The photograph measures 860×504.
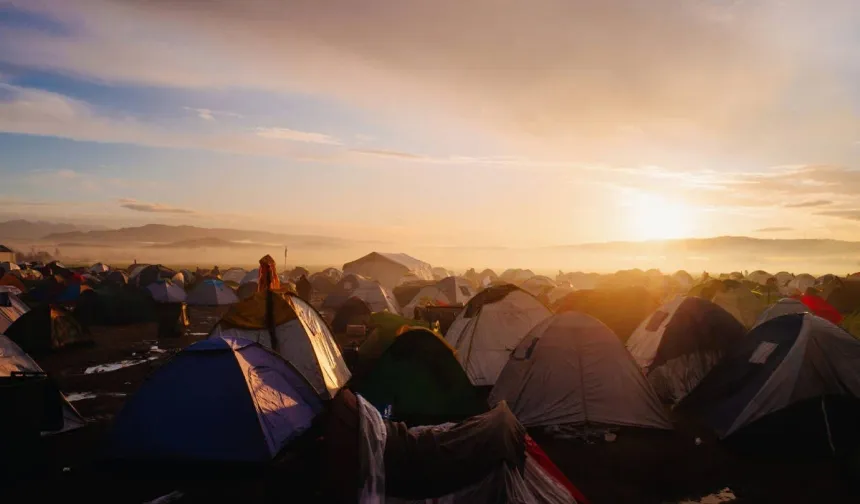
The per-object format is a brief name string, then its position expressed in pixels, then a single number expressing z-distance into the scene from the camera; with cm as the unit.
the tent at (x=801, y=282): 5259
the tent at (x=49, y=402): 984
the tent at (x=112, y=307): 2639
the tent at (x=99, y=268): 6514
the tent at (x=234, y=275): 5736
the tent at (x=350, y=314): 2428
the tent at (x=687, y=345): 1183
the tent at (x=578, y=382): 1017
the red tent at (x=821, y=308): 2000
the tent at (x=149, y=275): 4842
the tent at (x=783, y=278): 5673
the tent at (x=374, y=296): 2831
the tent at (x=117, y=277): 5034
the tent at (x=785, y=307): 1516
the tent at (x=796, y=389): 899
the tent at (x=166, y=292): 3572
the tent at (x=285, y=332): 1213
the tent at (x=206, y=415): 805
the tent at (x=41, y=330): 1786
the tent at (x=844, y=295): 2695
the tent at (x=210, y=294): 3691
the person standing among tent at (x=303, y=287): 3188
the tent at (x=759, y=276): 6013
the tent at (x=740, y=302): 2093
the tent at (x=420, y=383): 1009
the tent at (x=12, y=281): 3928
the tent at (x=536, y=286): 3676
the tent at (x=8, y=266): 5409
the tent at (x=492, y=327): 1346
